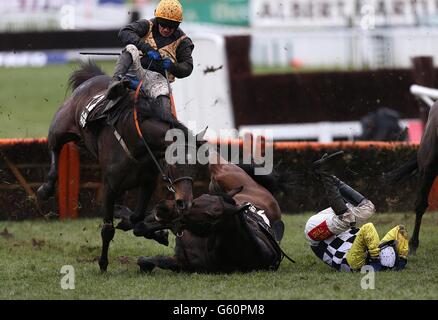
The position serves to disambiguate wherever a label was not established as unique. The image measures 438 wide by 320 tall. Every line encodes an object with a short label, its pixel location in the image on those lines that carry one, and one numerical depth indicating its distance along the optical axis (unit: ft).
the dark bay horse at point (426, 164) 61.62
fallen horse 49.42
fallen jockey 52.47
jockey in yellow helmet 55.01
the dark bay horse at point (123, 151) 51.08
